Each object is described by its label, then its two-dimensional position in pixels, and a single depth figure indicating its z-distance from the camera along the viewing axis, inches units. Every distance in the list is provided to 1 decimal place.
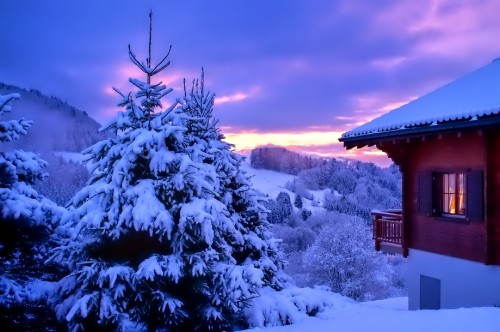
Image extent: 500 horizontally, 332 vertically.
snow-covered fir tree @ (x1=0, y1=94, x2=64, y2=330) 263.3
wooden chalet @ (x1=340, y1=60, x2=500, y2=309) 430.3
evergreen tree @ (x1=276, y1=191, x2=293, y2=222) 2885.1
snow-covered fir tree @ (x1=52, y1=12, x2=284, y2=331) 260.1
